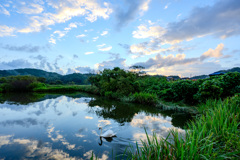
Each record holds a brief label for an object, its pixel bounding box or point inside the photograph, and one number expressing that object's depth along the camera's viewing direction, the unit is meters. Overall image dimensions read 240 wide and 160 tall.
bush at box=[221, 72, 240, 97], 7.51
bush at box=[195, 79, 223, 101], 7.30
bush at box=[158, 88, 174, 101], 11.13
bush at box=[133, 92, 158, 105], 11.04
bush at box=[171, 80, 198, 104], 9.43
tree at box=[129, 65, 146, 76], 25.32
